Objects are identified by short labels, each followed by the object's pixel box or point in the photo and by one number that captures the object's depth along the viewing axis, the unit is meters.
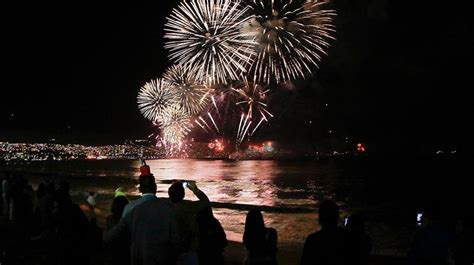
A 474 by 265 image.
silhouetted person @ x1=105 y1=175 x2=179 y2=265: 5.19
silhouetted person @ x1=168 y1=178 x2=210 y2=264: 6.02
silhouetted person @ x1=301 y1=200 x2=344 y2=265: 4.34
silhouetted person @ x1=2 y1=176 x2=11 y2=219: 15.45
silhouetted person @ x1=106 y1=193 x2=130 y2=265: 6.15
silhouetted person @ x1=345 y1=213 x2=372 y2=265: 4.44
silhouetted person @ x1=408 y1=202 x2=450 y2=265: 5.98
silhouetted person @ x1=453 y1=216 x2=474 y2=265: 6.51
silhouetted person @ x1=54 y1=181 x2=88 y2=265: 6.22
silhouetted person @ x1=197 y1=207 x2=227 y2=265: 6.86
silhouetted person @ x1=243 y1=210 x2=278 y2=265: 6.07
